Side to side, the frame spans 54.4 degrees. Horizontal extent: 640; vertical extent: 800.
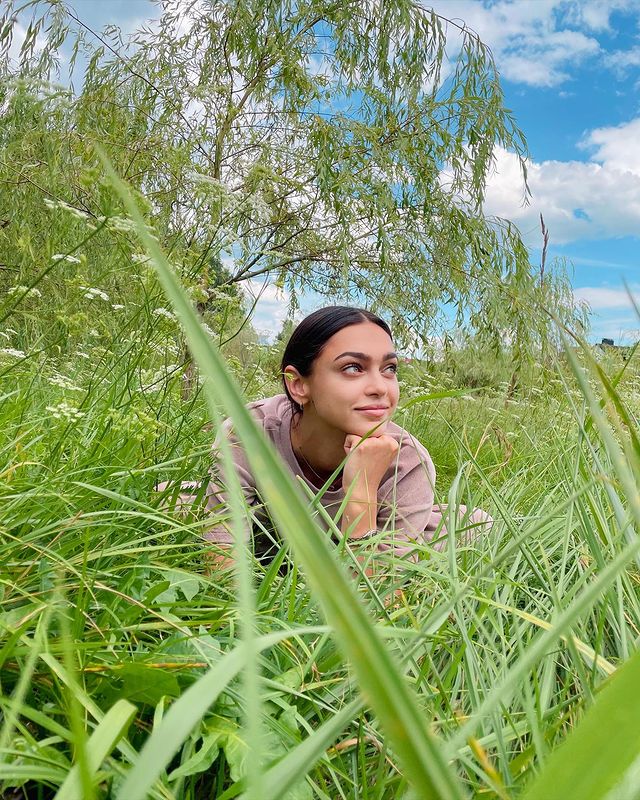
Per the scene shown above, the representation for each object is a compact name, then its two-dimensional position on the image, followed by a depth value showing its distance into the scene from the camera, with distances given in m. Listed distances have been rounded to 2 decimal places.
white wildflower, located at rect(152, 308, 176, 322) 1.29
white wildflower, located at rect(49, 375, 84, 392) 1.32
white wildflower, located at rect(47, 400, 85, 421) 1.15
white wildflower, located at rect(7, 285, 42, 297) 0.89
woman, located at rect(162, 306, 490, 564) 2.01
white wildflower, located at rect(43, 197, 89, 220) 1.21
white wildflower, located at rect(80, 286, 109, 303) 1.33
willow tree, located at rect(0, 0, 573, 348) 4.00
